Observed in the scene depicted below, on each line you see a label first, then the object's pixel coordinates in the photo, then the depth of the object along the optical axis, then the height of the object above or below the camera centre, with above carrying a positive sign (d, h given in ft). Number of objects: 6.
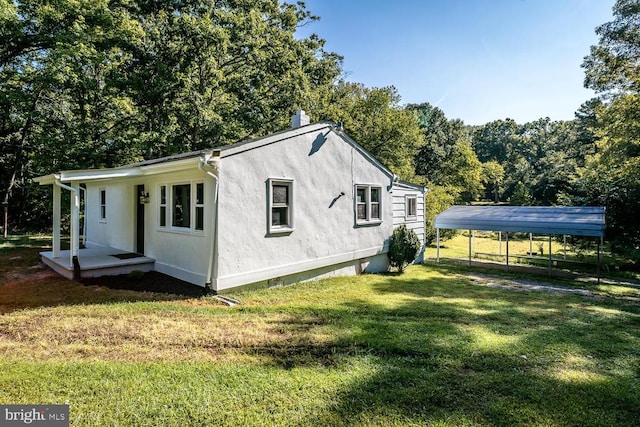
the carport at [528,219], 37.91 -0.80
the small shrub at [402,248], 39.27 -4.21
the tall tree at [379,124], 77.51 +21.64
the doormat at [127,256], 30.99 -4.18
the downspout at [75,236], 26.32 -1.90
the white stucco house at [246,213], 23.49 +0.01
